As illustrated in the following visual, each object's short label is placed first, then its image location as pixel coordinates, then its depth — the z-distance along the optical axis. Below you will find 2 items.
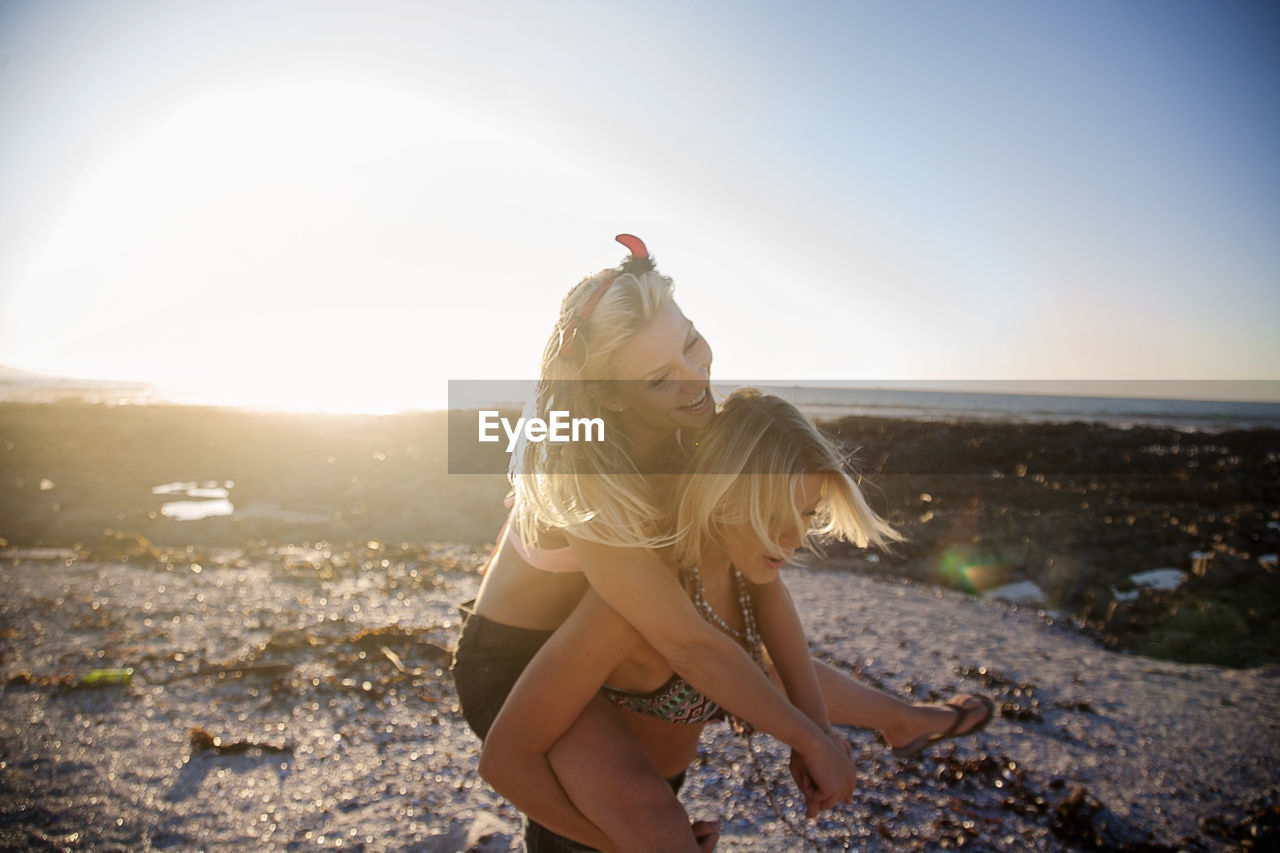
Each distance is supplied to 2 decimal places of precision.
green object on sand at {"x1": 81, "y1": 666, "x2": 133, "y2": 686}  3.90
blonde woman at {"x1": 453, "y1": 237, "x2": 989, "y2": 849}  1.90
